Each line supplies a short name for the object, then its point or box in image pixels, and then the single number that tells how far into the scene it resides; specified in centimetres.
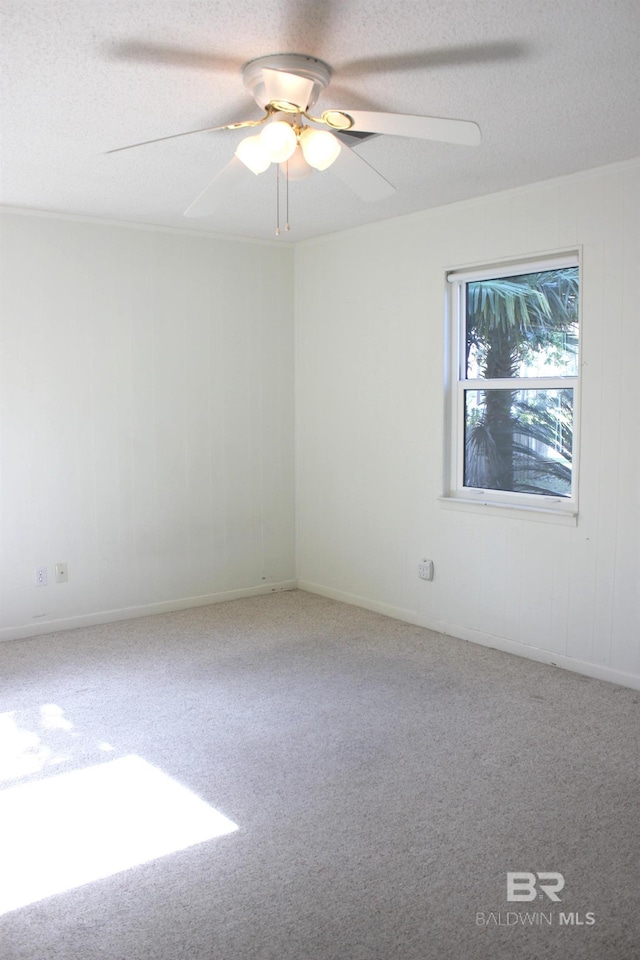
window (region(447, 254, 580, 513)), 390
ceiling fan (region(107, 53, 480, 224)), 228
